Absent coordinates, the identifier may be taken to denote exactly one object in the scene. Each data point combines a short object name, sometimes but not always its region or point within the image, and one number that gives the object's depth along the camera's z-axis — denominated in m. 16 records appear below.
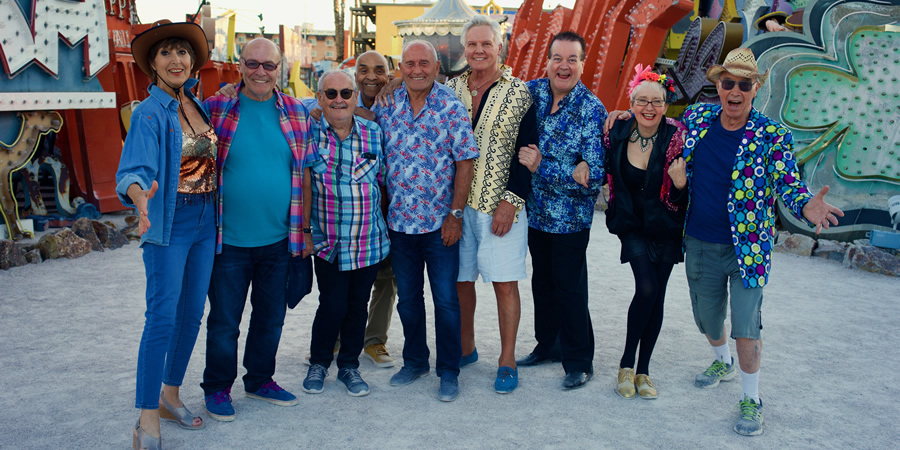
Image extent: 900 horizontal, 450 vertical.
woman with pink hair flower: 3.77
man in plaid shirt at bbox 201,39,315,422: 3.38
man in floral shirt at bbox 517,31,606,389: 3.92
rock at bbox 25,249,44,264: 6.71
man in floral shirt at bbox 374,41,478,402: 3.76
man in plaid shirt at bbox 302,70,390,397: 3.66
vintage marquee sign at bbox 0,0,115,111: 7.09
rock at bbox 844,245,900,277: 7.02
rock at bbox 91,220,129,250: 7.71
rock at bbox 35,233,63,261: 6.96
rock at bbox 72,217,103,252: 7.51
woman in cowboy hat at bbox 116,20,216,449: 2.98
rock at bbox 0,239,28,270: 6.43
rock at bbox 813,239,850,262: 7.69
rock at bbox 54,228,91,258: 7.04
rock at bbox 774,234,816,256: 7.88
